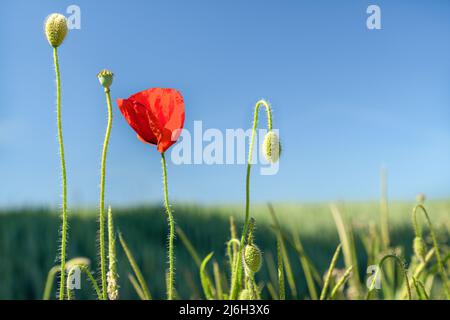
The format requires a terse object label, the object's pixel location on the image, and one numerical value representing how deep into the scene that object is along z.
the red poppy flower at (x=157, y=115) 0.64
